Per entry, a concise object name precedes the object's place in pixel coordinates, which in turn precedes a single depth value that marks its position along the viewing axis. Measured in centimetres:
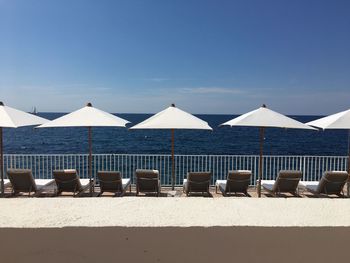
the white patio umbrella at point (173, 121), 727
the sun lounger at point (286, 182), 722
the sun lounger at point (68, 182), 703
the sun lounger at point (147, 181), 718
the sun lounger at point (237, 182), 726
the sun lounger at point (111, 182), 716
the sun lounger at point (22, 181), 684
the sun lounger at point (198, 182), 724
